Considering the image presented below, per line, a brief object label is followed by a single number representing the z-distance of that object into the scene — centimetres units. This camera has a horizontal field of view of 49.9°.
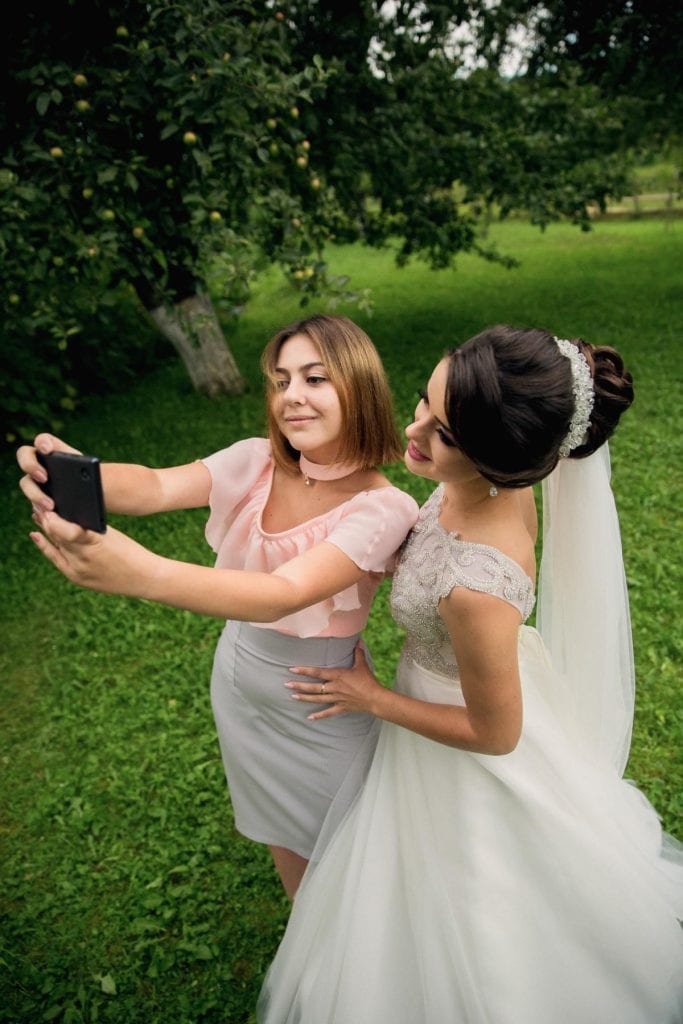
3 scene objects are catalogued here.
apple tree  427
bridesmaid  182
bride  161
